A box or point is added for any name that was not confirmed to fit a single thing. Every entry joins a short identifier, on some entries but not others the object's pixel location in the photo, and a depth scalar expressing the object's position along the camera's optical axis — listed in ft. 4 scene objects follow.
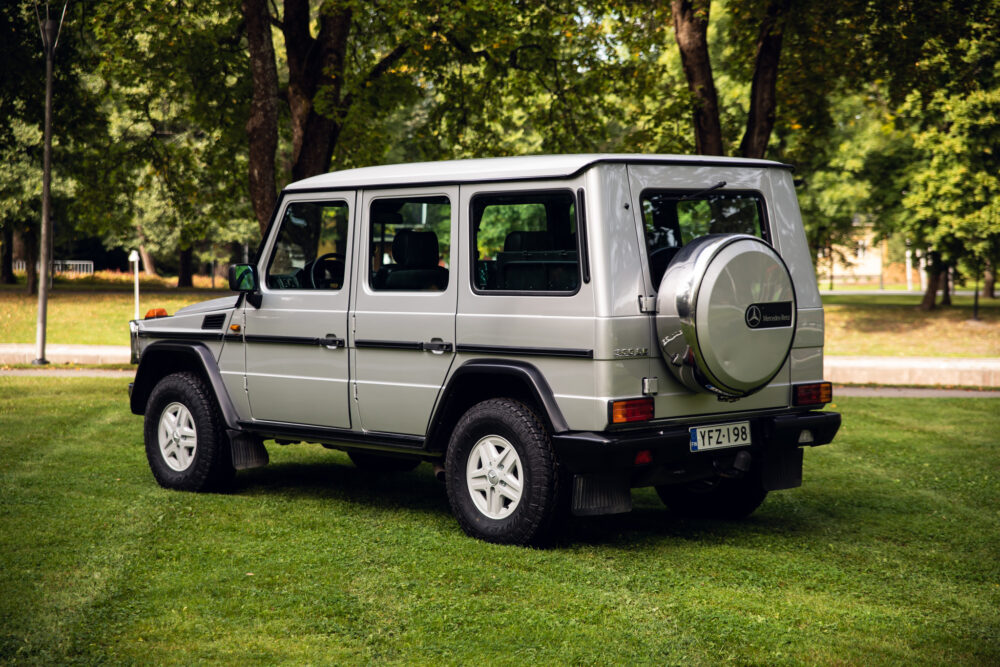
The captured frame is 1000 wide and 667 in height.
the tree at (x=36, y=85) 64.75
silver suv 19.95
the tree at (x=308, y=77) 49.03
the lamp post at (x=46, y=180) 59.31
